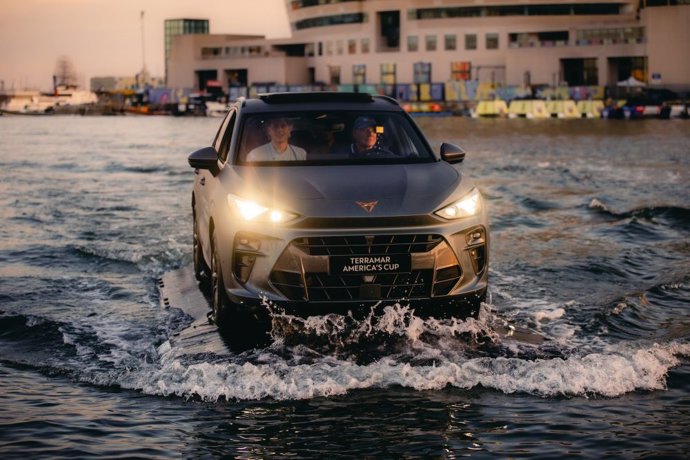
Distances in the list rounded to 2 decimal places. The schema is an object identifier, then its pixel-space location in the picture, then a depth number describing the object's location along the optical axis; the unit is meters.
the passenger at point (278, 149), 9.06
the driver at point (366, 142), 9.13
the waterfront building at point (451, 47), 120.31
